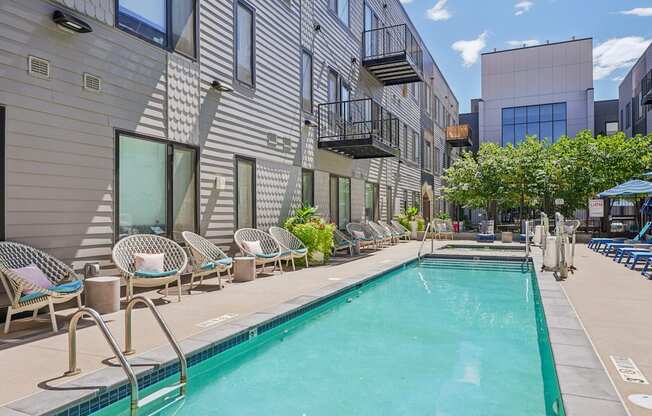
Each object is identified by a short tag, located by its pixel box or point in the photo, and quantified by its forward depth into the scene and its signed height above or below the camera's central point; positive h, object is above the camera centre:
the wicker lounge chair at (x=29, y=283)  4.09 -0.70
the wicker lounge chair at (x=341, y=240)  11.16 -0.71
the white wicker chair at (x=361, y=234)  11.96 -0.62
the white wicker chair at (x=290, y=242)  8.77 -0.63
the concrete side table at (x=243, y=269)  7.39 -0.95
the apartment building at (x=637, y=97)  22.78 +6.54
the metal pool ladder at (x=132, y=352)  2.79 -1.00
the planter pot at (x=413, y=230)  18.21 -0.73
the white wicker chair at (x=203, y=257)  6.43 -0.69
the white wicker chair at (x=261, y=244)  7.87 -0.63
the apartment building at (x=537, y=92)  30.77 +8.37
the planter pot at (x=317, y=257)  9.58 -0.96
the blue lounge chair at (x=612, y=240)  12.63 -0.77
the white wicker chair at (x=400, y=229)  16.20 -0.62
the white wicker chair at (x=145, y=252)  5.42 -0.60
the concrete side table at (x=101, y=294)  4.94 -0.91
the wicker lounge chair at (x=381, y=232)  13.70 -0.62
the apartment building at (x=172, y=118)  5.00 +1.44
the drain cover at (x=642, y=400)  2.65 -1.11
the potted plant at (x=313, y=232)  9.47 -0.44
